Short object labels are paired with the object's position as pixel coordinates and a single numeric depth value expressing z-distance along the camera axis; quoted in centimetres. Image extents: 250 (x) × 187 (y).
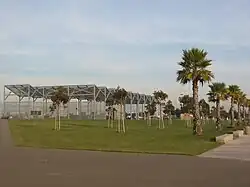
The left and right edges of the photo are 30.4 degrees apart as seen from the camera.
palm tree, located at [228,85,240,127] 6879
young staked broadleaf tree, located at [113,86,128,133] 4519
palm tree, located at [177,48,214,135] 3844
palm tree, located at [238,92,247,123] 7746
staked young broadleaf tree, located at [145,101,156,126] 7709
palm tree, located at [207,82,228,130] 6078
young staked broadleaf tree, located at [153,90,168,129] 6122
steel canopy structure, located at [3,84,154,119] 10169
